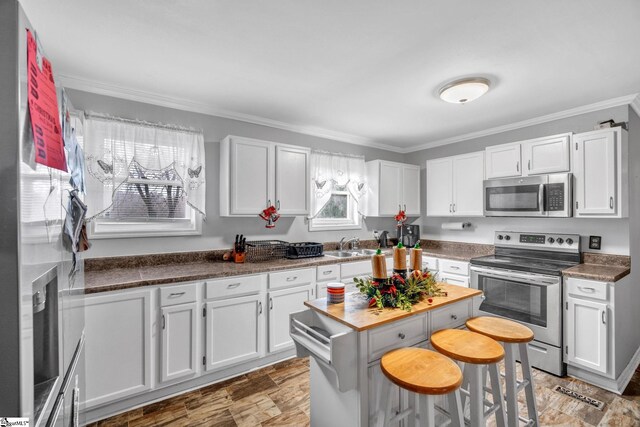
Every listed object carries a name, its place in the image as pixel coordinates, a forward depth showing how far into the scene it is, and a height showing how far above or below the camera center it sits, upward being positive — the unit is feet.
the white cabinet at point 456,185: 12.34 +1.30
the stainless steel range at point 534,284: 8.91 -2.26
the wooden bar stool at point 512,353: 5.53 -2.70
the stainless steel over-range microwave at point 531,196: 9.74 +0.65
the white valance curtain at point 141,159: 8.13 +1.66
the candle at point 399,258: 6.21 -0.91
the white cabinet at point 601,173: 8.79 +1.26
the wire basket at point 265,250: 10.42 -1.27
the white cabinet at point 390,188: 13.96 +1.27
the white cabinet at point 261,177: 9.84 +1.31
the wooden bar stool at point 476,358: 4.77 -2.33
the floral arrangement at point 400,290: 5.71 -1.53
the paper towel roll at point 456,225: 13.58 -0.50
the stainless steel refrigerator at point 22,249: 2.18 -0.28
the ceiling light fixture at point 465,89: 7.95 +3.42
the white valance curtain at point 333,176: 12.64 +1.71
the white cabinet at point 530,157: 9.84 +2.05
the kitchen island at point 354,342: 4.84 -2.24
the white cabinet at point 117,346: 6.66 -3.07
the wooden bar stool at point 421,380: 4.14 -2.35
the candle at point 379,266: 5.95 -1.04
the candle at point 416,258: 6.66 -0.98
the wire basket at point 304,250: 10.91 -1.32
